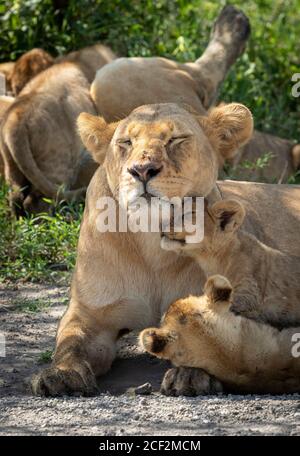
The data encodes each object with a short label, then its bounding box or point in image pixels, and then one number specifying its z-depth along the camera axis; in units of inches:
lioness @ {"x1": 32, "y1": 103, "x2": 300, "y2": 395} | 380.5
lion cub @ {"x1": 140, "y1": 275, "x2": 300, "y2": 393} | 348.8
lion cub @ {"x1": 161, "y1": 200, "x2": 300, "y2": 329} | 368.5
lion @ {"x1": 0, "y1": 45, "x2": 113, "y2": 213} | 605.6
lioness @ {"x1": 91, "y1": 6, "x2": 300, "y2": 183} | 637.9
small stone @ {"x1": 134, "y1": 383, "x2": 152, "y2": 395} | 370.3
